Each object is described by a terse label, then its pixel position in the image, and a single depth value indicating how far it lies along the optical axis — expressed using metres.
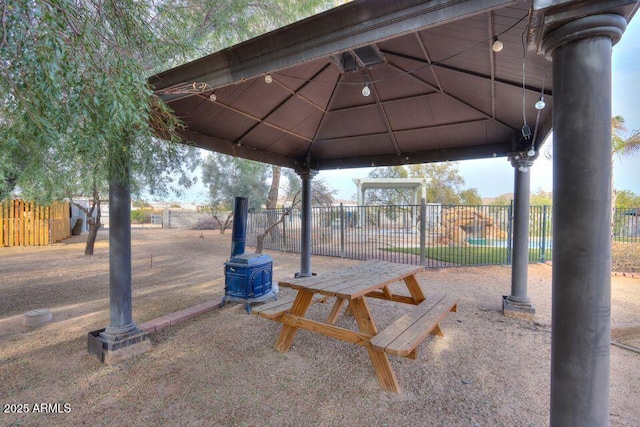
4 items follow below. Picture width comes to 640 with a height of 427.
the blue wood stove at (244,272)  4.35
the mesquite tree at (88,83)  1.53
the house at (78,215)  14.95
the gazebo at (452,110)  1.38
